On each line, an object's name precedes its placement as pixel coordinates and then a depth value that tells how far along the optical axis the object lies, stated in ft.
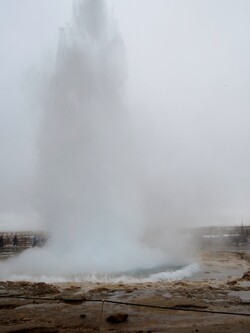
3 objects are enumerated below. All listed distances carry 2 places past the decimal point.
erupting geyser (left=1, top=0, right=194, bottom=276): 58.49
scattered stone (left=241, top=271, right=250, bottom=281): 50.67
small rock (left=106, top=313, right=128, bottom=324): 27.70
